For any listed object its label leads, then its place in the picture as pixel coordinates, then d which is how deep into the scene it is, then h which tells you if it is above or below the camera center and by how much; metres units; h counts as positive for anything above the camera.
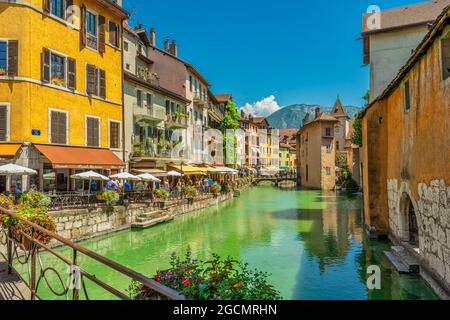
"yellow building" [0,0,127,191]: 19.48 +5.18
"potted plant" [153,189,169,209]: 27.16 -1.90
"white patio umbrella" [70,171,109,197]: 20.56 -0.35
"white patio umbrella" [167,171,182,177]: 31.19 -0.42
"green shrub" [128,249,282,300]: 4.79 -1.68
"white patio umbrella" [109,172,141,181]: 23.81 -0.44
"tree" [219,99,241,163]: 56.84 +8.00
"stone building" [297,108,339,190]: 57.88 +2.47
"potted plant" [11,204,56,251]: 6.98 -1.38
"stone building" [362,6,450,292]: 9.05 +0.44
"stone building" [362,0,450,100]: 26.67 +9.86
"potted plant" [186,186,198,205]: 31.66 -2.24
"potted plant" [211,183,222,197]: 38.56 -2.20
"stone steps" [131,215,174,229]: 22.53 -3.45
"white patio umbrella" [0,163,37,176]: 16.61 +0.03
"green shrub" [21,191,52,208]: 16.48 -1.36
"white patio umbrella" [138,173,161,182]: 25.40 -0.55
